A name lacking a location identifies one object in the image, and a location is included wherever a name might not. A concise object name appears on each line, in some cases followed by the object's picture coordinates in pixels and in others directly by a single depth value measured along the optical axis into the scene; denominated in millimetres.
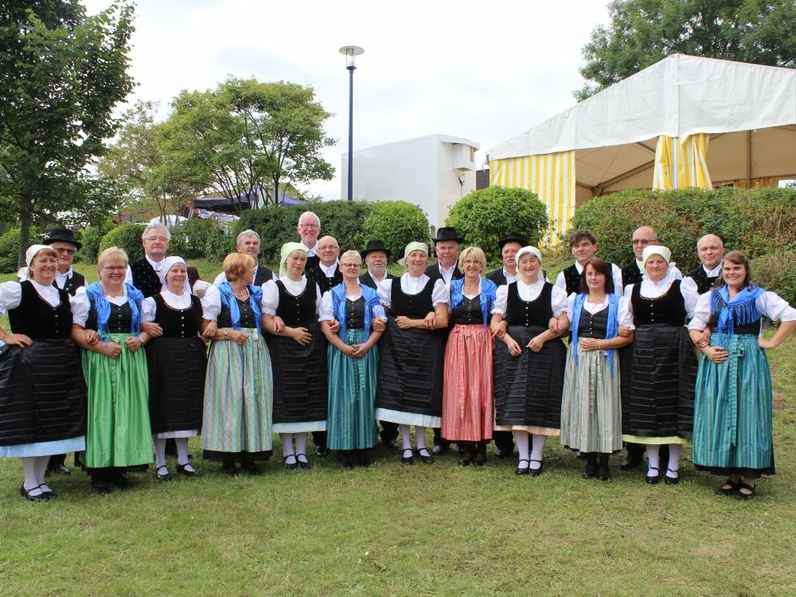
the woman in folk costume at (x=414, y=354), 4668
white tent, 10117
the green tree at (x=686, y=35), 16766
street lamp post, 13484
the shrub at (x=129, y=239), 18156
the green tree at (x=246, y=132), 14492
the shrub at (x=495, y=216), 10359
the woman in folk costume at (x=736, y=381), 3859
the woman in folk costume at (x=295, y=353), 4527
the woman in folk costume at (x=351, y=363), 4590
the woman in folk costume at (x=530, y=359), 4410
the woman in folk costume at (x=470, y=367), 4582
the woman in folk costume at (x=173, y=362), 4285
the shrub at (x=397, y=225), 11922
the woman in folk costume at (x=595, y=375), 4246
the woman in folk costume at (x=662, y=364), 4180
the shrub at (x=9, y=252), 21656
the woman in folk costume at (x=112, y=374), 4008
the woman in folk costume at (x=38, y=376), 3832
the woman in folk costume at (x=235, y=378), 4348
